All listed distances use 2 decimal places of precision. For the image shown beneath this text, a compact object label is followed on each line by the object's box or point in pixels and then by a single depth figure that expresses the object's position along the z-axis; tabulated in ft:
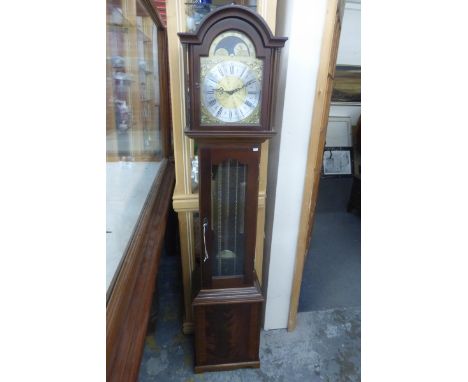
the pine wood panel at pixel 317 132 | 4.14
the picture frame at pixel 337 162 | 11.99
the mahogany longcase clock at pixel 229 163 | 3.45
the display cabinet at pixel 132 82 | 3.28
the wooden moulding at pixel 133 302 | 2.29
